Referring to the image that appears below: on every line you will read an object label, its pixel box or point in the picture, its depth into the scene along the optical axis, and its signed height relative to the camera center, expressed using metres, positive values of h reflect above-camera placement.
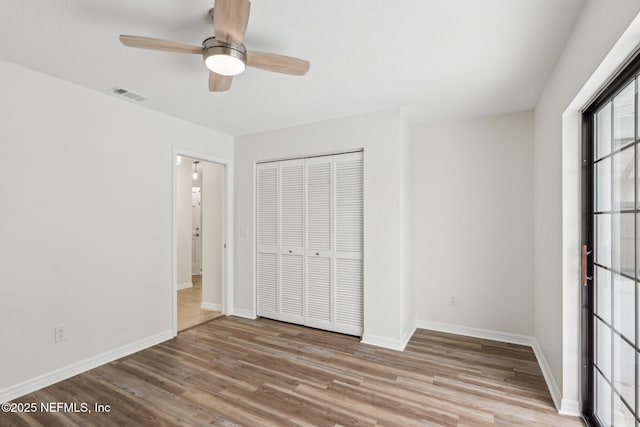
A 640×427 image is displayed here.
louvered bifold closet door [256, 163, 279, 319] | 4.05 -0.32
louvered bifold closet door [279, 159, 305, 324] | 3.87 -0.32
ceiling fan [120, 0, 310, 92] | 1.53 +0.93
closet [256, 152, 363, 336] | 3.54 -0.32
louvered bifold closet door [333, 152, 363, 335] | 3.50 -0.31
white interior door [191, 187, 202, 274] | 7.26 -0.38
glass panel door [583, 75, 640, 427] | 1.54 -0.23
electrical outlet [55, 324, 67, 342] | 2.57 -0.96
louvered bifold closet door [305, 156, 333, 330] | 3.69 -0.33
